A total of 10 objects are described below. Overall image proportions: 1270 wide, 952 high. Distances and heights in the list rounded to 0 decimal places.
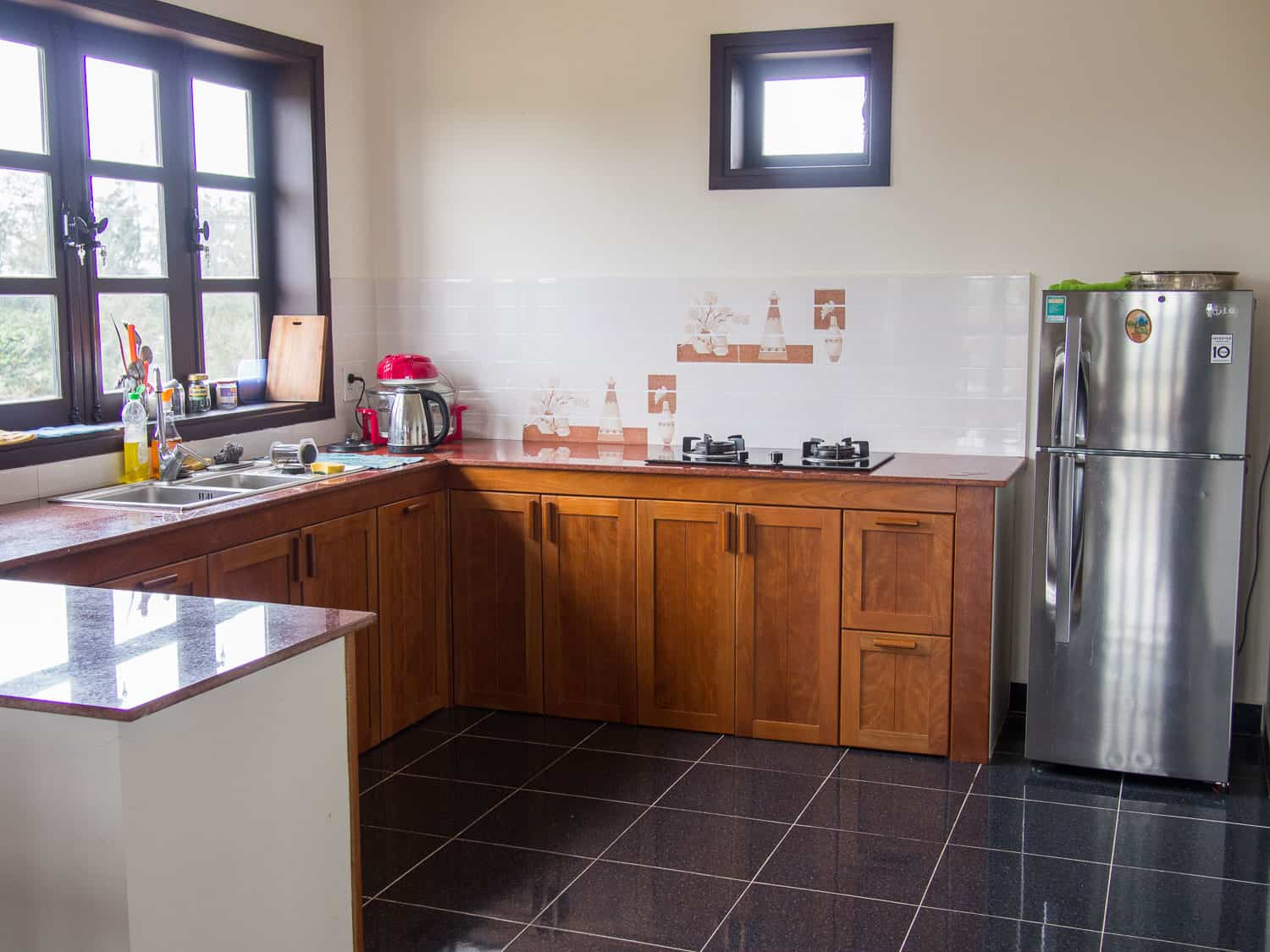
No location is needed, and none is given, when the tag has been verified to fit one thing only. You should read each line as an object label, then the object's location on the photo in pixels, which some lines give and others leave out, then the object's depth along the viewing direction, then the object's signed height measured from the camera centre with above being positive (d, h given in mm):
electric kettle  4555 -307
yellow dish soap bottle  3811 -294
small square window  4406 +792
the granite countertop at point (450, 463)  2982 -436
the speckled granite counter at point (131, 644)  1783 -484
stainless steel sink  3508 -448
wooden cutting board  4699 -90
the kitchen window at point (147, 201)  3678 +427
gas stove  4086 -397
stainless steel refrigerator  3652 -562
